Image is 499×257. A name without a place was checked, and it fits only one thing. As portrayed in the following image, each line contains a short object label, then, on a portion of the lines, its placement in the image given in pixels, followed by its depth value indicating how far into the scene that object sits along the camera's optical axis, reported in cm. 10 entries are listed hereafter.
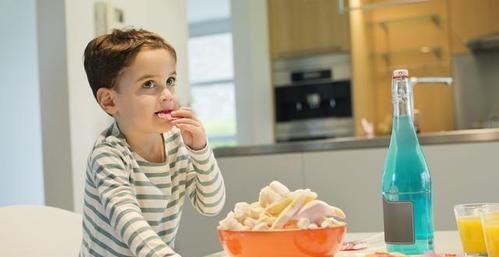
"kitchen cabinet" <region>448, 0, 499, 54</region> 448
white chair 111
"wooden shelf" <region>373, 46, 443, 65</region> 464
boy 92
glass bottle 88
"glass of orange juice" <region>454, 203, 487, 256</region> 87
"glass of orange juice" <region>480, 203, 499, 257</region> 79
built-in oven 466
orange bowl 72
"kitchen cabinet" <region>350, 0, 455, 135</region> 463
